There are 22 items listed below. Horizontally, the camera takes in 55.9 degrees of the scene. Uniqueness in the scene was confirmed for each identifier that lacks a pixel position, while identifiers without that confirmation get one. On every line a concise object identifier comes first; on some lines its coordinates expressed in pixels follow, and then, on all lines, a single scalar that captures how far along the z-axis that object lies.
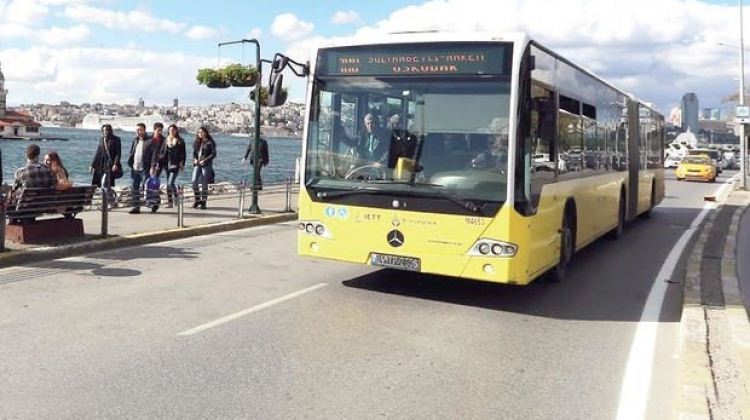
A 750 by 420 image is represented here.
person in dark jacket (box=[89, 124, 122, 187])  14.07
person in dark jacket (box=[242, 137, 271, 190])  17.08
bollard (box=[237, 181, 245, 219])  14.29
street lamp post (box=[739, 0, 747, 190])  29.82
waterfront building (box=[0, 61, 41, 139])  97.12
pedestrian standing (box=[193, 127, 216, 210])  16.11
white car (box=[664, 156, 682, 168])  57.80
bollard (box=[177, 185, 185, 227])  12.47
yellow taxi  38.66
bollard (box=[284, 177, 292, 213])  16.12
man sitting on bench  10.10
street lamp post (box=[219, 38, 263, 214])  15.20
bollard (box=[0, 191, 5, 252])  9.06
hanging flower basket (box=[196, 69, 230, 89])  17.94
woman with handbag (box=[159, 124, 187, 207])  15.49
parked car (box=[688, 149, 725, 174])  50.69
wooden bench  9.71
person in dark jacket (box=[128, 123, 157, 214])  15.09
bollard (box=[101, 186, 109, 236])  10.78
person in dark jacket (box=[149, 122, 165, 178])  15.33
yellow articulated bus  7.10
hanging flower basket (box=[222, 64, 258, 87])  17.50
